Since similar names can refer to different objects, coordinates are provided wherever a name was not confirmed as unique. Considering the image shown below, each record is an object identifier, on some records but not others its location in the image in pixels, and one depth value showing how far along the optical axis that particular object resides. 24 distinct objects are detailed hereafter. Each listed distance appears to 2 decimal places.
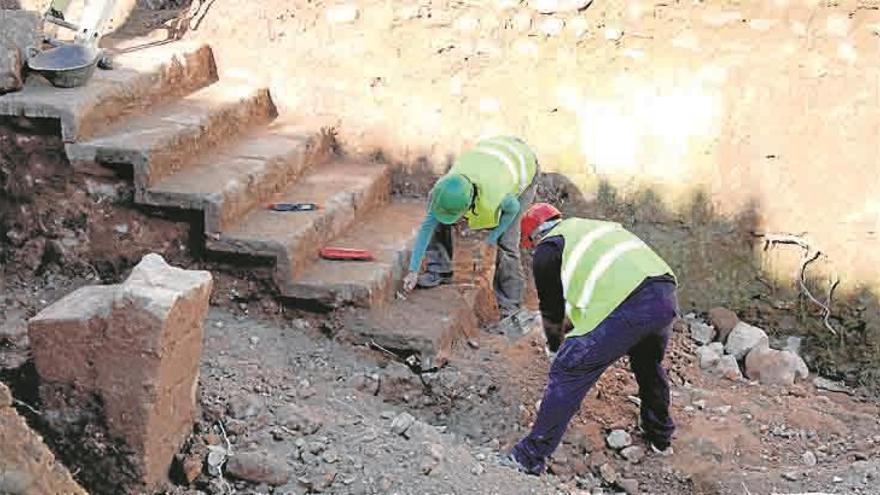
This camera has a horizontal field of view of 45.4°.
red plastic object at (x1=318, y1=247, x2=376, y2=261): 5.71
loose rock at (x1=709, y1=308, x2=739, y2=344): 6.20
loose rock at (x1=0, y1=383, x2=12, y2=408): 2.92
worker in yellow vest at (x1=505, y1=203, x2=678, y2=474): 4.30
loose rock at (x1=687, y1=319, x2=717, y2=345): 6.14
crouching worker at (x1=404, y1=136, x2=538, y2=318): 5.27
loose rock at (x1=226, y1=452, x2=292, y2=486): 3.72
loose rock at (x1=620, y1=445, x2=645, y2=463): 4.93
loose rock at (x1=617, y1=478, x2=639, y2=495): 4.73
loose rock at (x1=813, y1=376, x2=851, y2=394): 6.02
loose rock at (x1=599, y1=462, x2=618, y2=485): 4.78
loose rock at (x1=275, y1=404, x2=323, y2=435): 4.09
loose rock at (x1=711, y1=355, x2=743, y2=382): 5.83
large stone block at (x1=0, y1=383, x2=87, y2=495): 2.87
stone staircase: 5.41
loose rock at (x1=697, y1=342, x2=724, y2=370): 5.90
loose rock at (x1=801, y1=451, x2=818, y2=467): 4.96
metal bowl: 5.67
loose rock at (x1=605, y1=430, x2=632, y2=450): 4.98
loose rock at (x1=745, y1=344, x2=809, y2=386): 5.86
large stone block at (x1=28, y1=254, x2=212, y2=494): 3.52
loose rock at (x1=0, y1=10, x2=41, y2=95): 5.57
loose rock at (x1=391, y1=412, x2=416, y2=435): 4.21
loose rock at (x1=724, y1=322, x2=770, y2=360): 6.03
